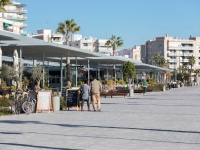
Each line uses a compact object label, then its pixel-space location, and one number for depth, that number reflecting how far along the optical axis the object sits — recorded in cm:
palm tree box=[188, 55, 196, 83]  14800
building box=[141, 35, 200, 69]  15838
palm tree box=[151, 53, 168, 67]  13658
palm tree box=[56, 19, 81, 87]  6275
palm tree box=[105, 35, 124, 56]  8811
